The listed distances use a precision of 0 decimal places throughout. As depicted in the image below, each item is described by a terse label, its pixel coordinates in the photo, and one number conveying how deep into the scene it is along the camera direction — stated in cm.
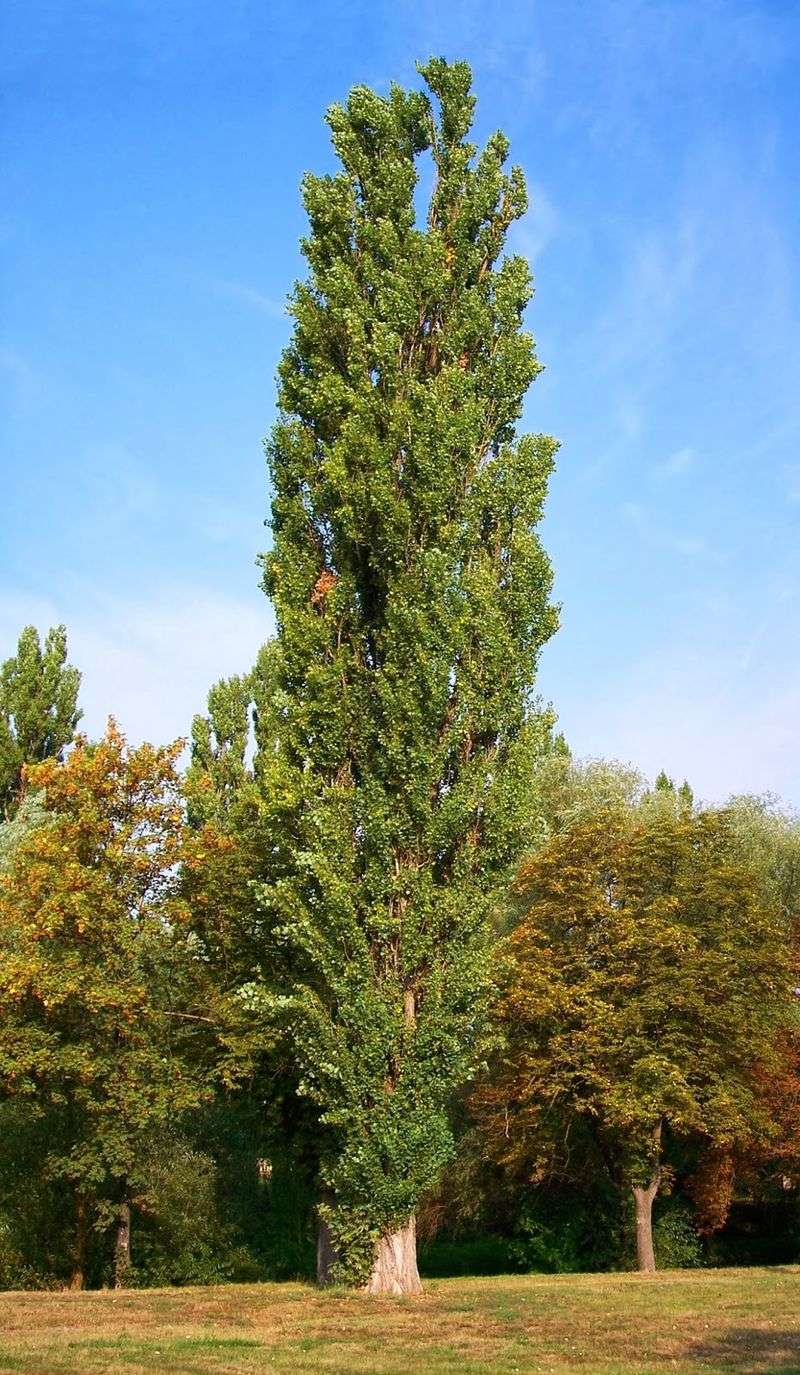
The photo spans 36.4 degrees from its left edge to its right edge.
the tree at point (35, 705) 4509
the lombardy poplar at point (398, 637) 1828
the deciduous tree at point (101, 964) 2209
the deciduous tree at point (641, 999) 2798
